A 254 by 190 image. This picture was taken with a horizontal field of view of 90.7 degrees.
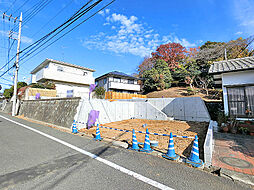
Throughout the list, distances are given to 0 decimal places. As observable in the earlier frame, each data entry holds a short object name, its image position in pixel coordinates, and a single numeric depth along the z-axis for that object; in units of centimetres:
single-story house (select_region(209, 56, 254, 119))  671
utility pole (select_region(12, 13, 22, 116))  1588
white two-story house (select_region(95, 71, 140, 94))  2351
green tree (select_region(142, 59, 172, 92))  2403
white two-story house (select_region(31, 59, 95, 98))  2083
